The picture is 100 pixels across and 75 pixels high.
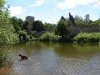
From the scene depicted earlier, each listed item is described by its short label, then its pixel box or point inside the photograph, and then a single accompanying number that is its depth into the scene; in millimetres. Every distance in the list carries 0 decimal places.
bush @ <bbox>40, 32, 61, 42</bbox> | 30743
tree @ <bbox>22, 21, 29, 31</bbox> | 44914
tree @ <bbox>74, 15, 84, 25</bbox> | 56941
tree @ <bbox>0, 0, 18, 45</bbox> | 9275
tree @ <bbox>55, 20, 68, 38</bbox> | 30014
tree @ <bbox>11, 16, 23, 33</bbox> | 37681
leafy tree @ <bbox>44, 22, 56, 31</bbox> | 50150
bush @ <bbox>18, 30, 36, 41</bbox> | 35597
